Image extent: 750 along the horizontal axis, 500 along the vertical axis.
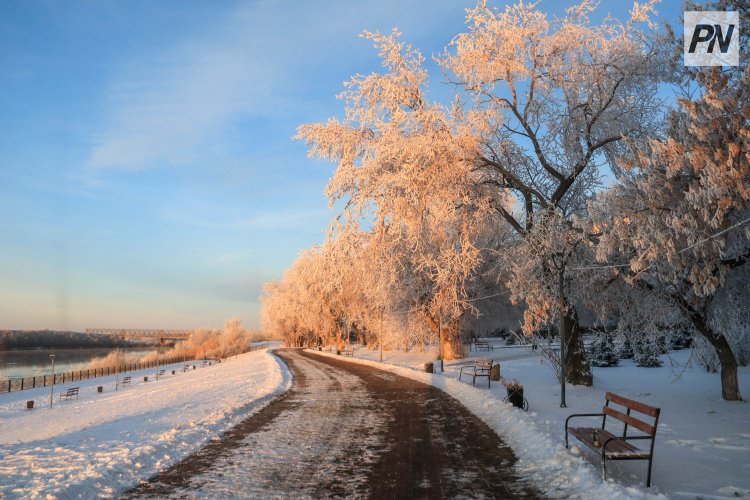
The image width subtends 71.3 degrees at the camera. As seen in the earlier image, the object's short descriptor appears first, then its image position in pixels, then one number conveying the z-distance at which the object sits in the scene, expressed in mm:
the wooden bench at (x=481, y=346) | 52572
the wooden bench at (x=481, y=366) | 20022
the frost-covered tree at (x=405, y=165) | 17078
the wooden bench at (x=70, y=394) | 31516
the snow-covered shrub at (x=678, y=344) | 38625
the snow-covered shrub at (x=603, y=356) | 28828
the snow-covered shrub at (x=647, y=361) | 19739
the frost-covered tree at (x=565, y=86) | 16625
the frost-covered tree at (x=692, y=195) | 8993
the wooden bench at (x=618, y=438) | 6410
